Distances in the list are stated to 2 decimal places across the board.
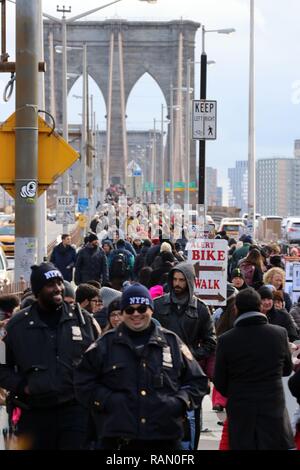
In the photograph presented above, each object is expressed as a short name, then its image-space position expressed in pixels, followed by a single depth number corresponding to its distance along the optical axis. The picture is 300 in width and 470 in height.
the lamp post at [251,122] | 45.72
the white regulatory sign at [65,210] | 36.47
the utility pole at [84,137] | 57.11
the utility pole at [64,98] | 40.06
